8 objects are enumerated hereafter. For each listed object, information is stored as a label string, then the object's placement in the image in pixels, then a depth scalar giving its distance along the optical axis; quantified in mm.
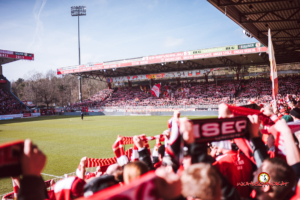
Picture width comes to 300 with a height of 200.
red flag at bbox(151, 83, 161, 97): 40919
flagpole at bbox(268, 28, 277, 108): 6541
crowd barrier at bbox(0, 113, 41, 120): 36428
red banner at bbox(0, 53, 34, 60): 40431
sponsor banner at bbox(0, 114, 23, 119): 36088
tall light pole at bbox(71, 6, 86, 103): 54750
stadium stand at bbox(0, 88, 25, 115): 39856
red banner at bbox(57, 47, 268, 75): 28219
